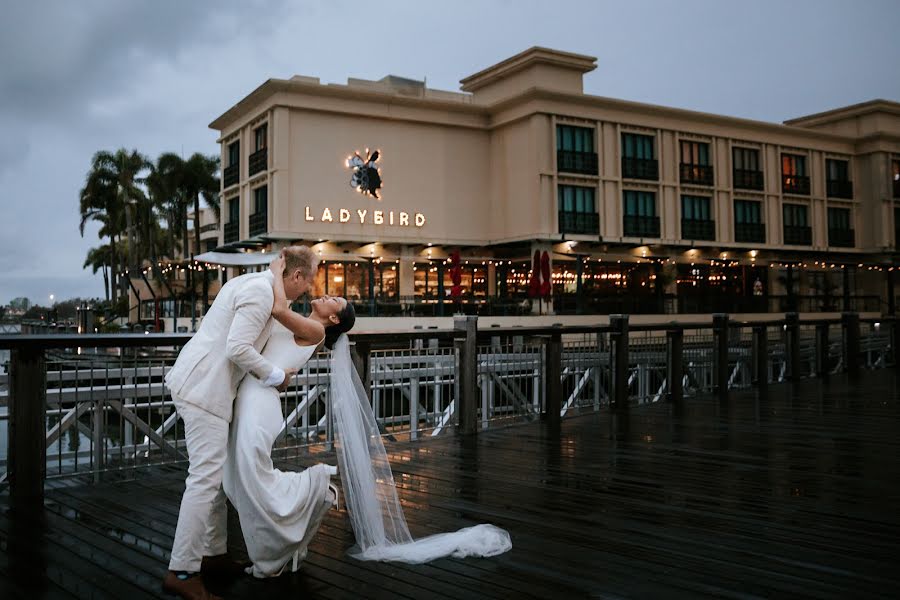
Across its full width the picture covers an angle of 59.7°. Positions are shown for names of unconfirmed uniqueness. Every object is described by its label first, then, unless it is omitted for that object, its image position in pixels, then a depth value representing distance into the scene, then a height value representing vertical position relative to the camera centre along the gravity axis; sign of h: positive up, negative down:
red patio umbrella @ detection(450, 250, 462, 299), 32.19 +1.94
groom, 3.79 -0.34
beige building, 34.03 +6.07
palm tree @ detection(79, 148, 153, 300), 53.78 +10.15
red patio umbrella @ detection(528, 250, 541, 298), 32.41 +1.64
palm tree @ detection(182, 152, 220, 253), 51.00 +9.72
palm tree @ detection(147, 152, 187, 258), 50.63 +9.32
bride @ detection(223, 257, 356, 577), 3.91 -0.80
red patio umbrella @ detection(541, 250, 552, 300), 32.75 +1.92
